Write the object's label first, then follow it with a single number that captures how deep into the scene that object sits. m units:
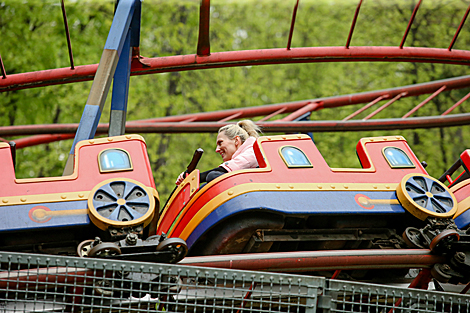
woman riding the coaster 8.23
